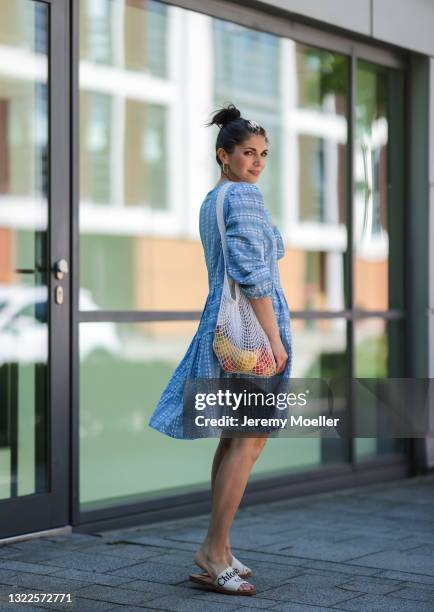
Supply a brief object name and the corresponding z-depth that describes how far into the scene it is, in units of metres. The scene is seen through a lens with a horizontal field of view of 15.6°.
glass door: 7.63
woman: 5.78
